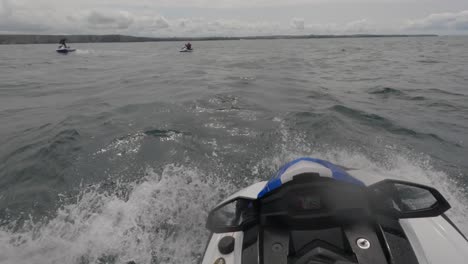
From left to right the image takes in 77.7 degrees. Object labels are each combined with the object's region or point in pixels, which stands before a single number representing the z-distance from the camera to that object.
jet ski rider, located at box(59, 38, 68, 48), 36.78
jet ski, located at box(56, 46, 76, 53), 38.03
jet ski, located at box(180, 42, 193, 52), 41.56
